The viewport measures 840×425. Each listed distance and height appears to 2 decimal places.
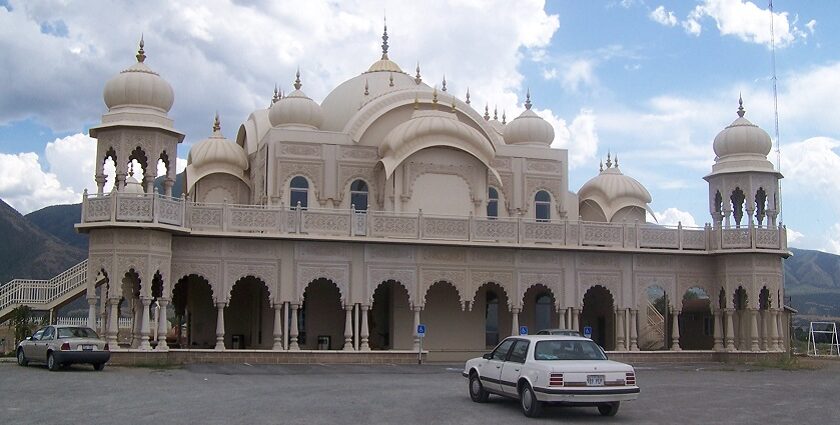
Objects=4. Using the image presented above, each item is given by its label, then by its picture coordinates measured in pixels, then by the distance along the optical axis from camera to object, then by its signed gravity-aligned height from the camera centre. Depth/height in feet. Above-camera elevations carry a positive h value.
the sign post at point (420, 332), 90.79 -2.66
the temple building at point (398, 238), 87.92 +6.56
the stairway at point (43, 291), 95.76 +1.25
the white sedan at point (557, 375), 45.88 -3.43
